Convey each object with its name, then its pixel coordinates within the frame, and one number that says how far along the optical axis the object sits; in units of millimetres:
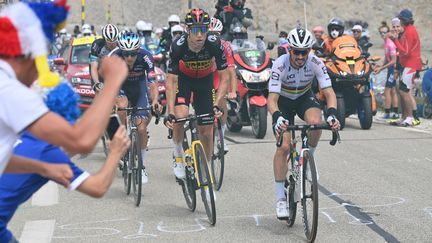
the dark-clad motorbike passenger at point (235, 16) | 19475
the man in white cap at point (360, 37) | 19547
